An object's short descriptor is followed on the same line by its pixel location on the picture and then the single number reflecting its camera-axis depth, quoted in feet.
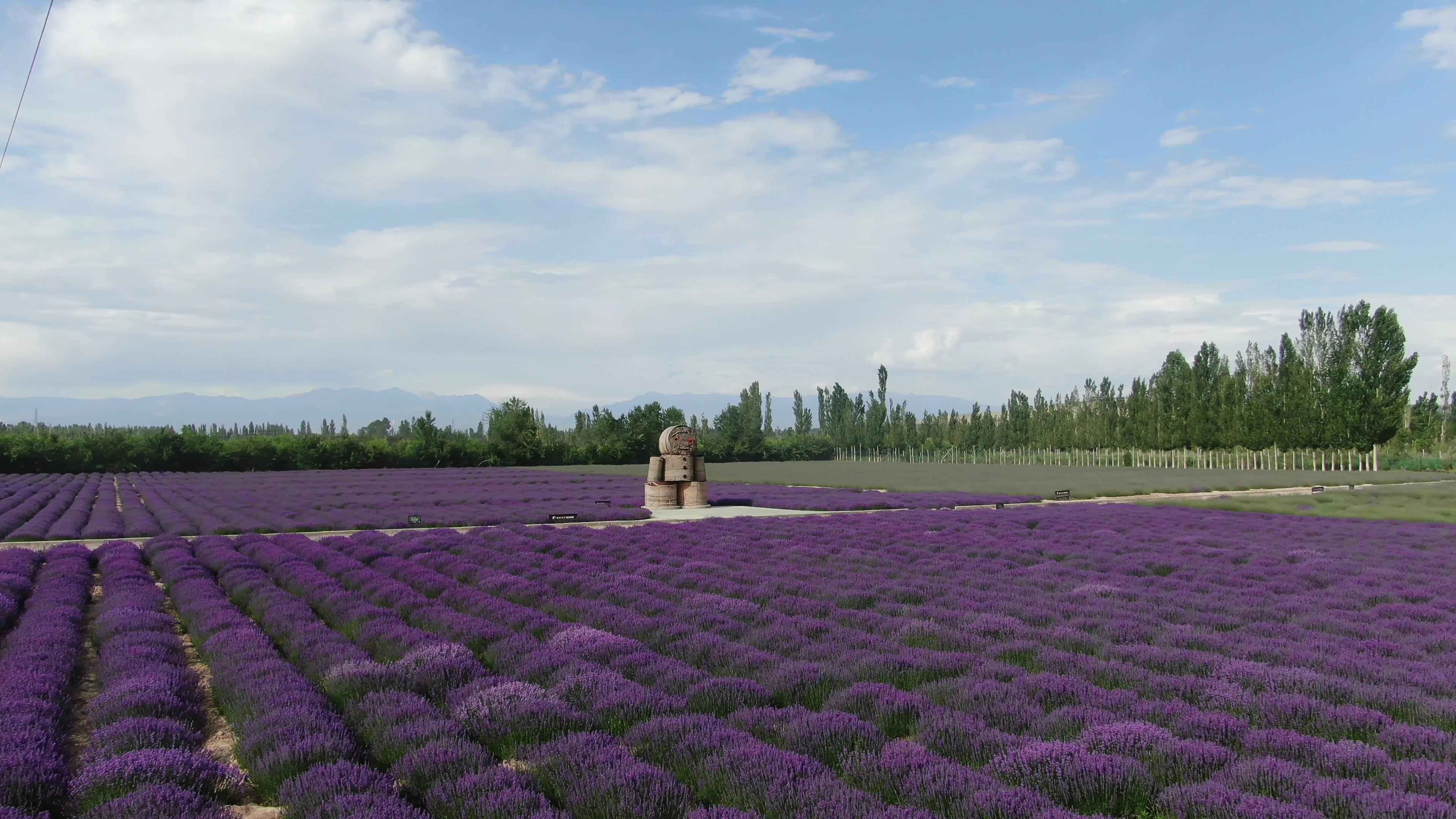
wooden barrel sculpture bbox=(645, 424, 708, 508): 107.34
